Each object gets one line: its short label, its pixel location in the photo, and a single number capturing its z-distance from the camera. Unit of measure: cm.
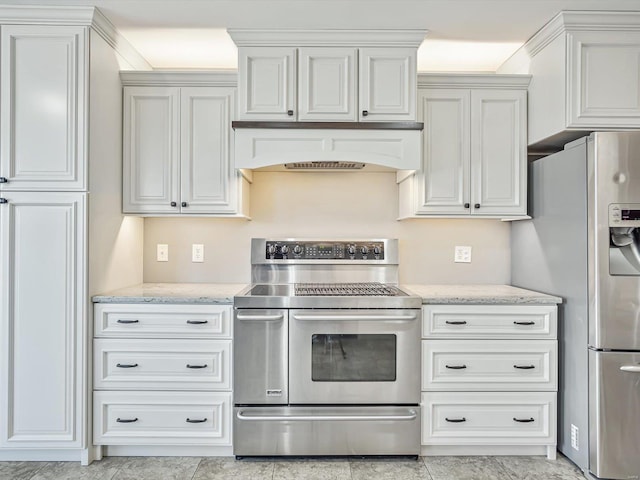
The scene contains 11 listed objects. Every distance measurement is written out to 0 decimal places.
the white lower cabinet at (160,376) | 219
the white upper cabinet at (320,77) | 238
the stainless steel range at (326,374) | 219
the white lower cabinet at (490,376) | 223
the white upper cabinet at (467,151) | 253
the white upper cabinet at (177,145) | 250
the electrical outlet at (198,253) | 286
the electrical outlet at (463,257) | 288
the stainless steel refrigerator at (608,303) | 198
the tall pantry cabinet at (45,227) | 212
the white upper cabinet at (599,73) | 220
